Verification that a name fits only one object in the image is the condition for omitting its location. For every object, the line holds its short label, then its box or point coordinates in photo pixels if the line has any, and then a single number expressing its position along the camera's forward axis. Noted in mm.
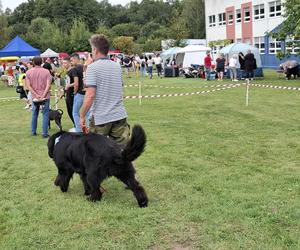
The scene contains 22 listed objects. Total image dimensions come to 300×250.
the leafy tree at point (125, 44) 73625
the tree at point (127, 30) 101312
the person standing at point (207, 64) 26378
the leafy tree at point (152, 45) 69250
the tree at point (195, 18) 72812
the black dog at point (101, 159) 4879
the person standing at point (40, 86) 9492
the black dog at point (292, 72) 24797
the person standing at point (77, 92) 8242
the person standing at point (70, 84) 8336
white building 41278
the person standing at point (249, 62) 24344
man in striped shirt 5344
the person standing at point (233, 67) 25409
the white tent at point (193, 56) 33188
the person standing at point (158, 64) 33781
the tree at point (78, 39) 73625
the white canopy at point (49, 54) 47188
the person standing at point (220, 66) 25828
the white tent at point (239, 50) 27811
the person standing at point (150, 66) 32306
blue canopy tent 27859
